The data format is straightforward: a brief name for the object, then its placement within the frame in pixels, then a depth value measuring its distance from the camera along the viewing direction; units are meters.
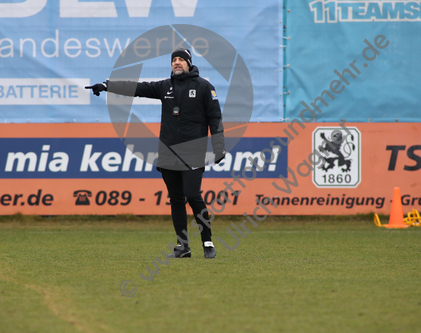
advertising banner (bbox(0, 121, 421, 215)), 18.30
